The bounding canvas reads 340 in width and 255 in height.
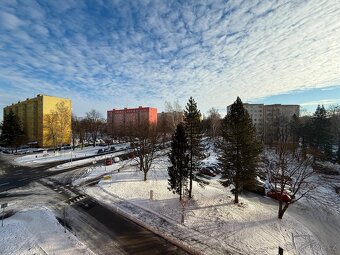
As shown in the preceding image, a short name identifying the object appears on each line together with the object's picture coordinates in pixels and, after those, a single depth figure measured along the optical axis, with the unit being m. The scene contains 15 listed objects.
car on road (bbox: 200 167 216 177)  32.35
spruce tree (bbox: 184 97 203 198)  20.95
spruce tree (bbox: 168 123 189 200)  18.89
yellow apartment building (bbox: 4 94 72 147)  57.31
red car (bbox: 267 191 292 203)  23.40
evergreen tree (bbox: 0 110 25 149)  52.06
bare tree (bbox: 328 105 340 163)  51.25
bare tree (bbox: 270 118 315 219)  17.69
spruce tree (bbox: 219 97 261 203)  19.88
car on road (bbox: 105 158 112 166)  35.31
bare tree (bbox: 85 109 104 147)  68.98
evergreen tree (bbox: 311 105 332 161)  46.47
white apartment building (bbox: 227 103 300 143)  95.09
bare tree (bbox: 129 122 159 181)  26.82
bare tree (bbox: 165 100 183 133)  49.76
